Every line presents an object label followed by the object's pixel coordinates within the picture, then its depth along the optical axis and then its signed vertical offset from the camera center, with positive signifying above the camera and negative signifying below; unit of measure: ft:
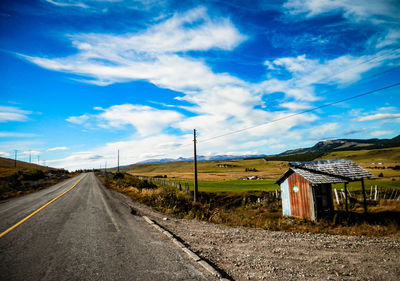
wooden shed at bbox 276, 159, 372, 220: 50.25 -5.83
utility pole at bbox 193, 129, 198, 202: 63.78 +0.28
